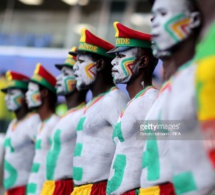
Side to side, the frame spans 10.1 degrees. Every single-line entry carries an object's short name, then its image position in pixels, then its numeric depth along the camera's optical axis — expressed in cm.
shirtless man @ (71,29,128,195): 950
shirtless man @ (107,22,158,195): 835
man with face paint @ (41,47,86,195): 1087
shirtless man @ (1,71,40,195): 1307
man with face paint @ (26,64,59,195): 1226
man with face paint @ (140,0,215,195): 572
